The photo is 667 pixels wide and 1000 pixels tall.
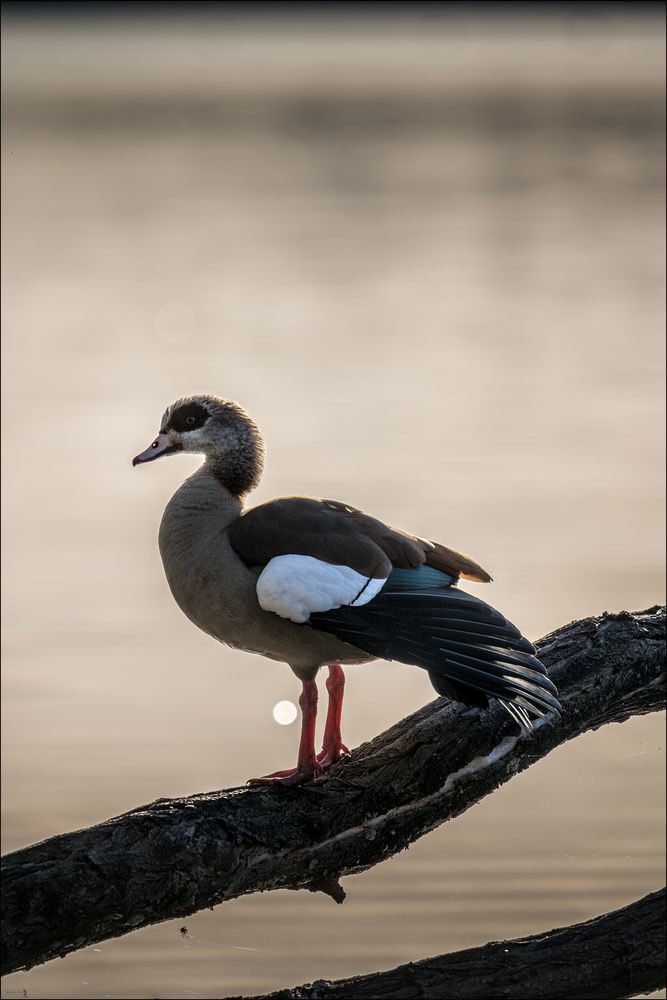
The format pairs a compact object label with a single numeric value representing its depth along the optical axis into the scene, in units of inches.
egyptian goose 283.9
